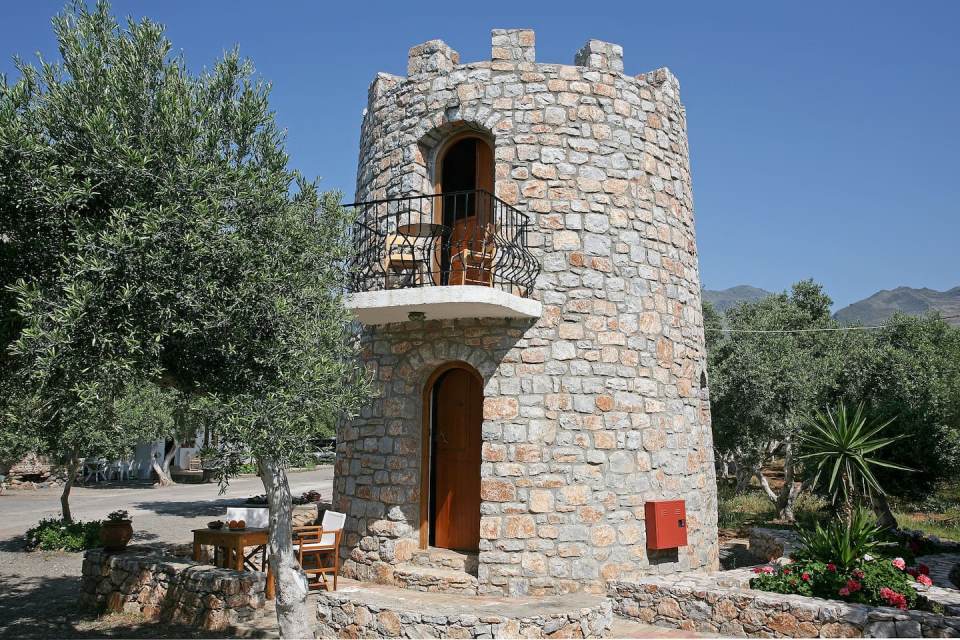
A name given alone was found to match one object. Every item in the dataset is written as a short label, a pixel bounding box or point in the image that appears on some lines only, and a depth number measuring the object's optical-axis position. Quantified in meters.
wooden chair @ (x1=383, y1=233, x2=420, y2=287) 9.67
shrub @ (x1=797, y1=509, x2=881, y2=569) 8.60
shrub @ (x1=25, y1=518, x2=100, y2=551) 14.75
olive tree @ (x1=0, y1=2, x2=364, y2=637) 5.63
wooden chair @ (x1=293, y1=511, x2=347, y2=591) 9.41
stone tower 9.02
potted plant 10.38
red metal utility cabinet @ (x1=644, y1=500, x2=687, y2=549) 9.23
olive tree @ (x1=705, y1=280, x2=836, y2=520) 18.67
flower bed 7.77
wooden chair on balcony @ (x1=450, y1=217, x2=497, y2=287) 9.59
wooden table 9.59
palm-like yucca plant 10.66
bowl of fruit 10.12
